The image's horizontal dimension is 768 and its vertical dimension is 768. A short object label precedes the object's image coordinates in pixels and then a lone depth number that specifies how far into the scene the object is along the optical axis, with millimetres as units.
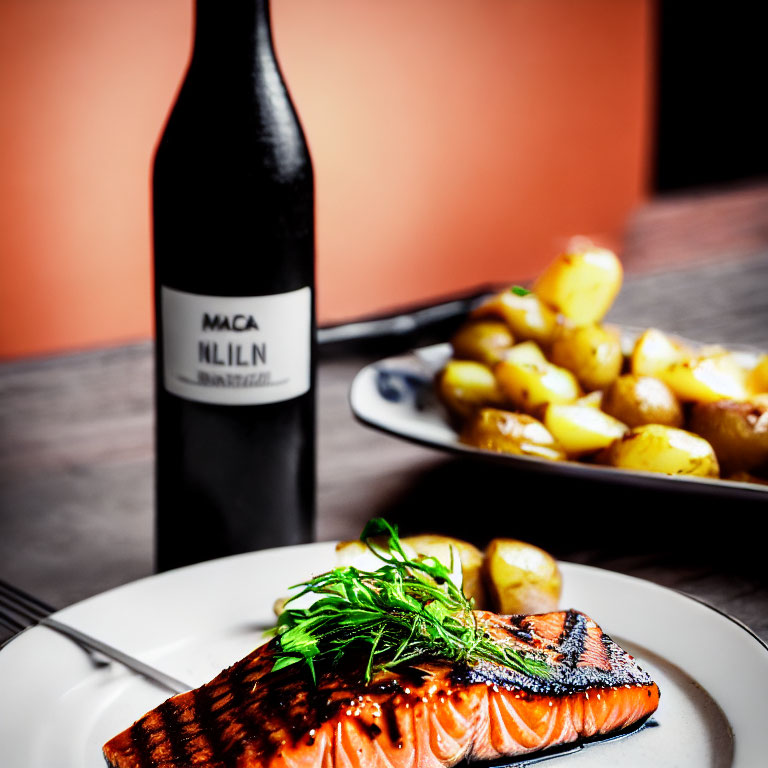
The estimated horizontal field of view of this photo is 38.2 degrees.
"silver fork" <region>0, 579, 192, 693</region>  765
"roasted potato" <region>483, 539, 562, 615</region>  836
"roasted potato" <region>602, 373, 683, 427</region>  1028
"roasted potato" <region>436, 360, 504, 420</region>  1107
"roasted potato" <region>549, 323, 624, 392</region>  1104
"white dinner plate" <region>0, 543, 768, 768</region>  687
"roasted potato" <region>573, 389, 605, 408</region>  1072
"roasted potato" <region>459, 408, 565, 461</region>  1005
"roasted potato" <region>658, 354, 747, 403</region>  1051
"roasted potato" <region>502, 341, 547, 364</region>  1100
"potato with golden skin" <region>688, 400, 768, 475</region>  986
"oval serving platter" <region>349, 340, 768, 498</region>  938
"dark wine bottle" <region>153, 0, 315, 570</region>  894
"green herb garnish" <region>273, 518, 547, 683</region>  701
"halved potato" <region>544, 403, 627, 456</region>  1009
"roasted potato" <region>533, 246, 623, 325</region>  1166
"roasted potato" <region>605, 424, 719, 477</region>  957
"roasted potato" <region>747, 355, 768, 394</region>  1103
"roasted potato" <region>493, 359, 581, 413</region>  1056
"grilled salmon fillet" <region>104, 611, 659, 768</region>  639
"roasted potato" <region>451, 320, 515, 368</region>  1149
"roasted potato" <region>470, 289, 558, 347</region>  1168
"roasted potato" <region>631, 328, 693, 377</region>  1101
